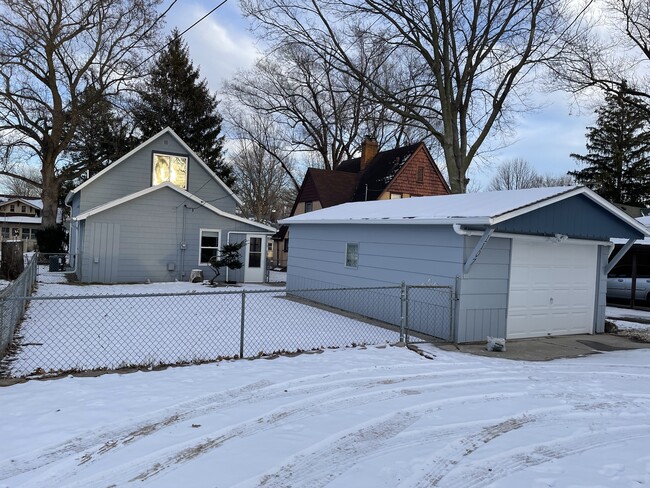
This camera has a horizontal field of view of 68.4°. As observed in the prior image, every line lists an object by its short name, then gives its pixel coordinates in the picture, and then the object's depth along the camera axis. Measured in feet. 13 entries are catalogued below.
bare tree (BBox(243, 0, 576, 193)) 61.67
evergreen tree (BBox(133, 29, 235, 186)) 112.78
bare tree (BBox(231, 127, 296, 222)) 147.74
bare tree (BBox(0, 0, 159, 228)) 83.25
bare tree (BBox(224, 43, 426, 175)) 114.62
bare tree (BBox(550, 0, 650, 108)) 65.31
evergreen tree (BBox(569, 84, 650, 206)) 118.32
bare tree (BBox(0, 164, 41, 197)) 231.50
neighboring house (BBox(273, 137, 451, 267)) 93.66
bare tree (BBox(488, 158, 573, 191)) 183.73
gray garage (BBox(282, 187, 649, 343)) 30.09
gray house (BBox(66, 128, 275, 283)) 57.36
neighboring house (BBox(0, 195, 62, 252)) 163.12
